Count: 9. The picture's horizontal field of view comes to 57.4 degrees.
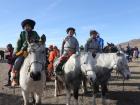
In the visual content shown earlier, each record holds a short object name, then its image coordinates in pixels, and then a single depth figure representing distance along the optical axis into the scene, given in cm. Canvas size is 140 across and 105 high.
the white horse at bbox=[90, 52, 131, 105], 396
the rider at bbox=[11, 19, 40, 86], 353
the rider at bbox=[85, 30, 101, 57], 472
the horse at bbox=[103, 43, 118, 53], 477
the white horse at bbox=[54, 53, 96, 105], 377
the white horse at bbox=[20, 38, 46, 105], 308
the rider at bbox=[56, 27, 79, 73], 436
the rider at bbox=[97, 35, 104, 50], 516
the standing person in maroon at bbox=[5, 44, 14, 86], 613
